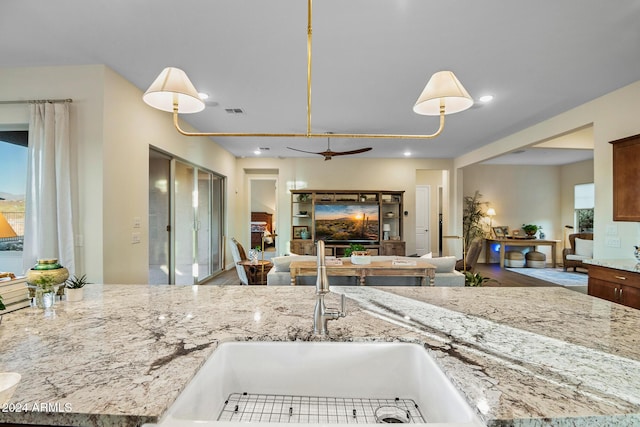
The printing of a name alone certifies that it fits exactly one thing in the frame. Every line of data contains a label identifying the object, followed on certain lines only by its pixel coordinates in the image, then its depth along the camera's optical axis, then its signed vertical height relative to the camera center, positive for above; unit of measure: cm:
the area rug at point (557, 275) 591 -131
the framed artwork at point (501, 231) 808 -51
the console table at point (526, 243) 753 -74
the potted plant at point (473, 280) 365 -79
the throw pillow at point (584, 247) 659 -75
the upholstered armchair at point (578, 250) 661 -84
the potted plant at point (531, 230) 781 -44
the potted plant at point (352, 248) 474 -58
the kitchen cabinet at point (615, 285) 275 -68
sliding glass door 429 -18
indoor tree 822 -16
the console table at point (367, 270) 344 -64
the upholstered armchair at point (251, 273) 482 -95
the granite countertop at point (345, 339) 69 -42
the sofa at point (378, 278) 356 -75
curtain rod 293 +104
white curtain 286 +22
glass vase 138 -37
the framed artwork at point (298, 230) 760 -43
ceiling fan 534 +99
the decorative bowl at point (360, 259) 368 -55
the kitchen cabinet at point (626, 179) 302 +33
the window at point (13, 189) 309 +22
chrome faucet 109 -34
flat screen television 741 -26
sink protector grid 94 -62
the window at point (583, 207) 759 +13
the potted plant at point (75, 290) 149 -37
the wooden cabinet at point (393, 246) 736 -79
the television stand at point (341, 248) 735 -82
